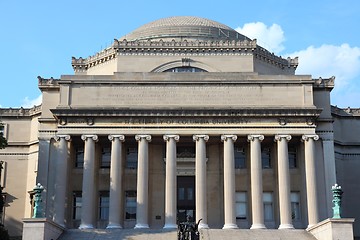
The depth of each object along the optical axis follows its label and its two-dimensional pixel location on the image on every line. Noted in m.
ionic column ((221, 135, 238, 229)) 47.81
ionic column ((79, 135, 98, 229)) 47.84
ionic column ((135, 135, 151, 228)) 47.91
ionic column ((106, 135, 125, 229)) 47.88
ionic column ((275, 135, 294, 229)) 47.81
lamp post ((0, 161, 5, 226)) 44.46
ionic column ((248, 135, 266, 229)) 47.84
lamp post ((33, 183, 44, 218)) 42.12
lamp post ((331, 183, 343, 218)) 41.53
